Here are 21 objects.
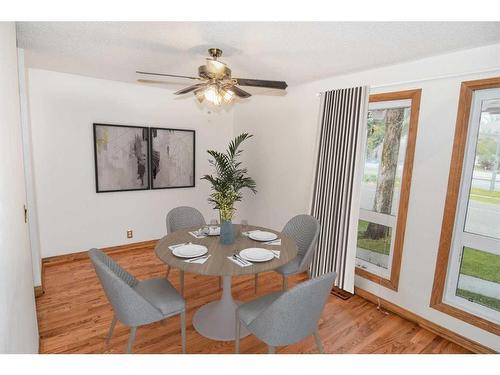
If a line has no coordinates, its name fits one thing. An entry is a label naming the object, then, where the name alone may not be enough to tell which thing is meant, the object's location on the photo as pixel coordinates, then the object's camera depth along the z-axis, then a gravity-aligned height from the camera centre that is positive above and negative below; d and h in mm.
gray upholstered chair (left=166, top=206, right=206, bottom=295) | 2904 -702
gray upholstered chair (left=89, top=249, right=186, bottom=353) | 1650 -985
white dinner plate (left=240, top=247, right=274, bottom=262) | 1929 -698
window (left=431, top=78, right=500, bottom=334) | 2123 -413
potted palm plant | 2146 -392
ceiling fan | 2014 +528
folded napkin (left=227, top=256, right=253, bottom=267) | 1867 -722
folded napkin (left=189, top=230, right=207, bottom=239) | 2417 -708
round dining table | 1814 -732
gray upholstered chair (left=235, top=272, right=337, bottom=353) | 1488 -874
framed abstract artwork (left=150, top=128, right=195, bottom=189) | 3926 -74
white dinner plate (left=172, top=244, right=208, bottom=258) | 1955 -703
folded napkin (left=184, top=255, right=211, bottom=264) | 1891 -729
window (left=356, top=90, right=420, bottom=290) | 2533 -216
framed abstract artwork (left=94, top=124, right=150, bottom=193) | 3523 -91
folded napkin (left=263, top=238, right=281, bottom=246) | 2303 -707
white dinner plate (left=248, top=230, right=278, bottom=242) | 2350 -681
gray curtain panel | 2754 -196
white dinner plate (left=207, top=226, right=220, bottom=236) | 2453 -681
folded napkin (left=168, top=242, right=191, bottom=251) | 2115 -721
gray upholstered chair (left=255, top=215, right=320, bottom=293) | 2498 -773
